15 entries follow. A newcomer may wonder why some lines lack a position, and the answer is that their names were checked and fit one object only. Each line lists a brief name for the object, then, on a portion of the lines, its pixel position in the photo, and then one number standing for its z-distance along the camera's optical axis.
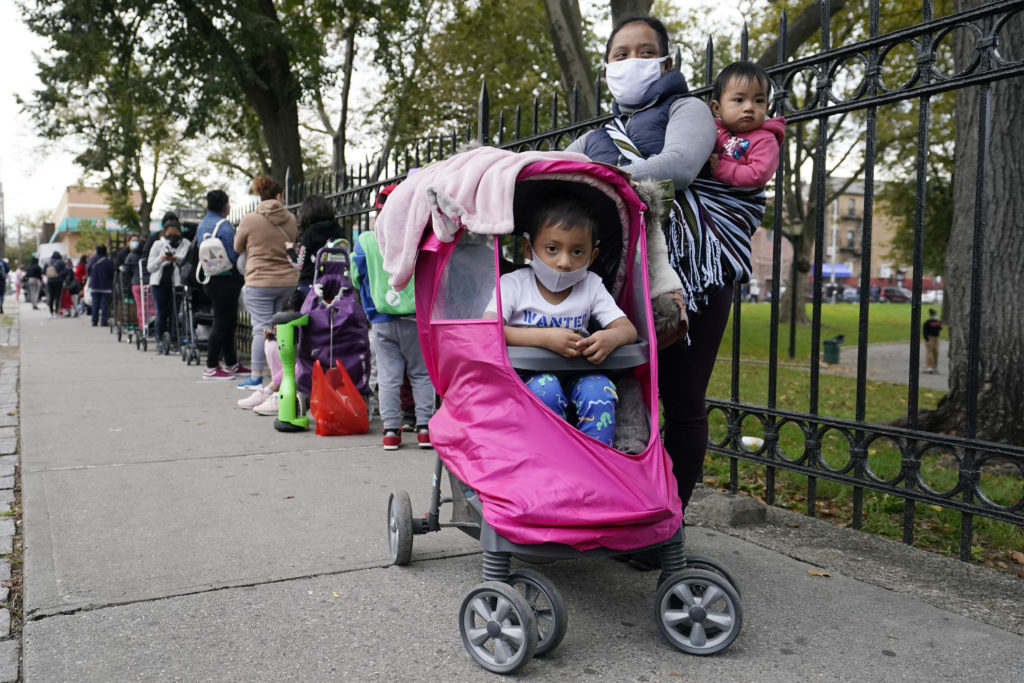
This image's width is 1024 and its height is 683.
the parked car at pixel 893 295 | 85.62
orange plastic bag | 6.07
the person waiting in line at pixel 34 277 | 29.75
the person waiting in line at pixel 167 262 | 10.80
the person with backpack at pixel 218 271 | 8.88
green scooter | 6.24
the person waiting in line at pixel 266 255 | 7.93
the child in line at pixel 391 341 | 5.57
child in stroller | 2.74
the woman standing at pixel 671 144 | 3.11
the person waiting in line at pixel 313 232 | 6.97
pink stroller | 2.47
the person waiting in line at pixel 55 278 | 23.27
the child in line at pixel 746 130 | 3.12
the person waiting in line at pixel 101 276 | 18.08
